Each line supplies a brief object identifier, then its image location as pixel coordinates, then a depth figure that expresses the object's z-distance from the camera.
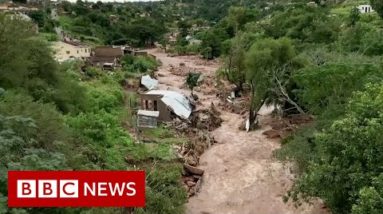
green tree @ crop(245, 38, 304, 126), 25.16
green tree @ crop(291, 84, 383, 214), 10.57
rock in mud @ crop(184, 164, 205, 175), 19.27
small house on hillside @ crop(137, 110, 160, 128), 24.95
